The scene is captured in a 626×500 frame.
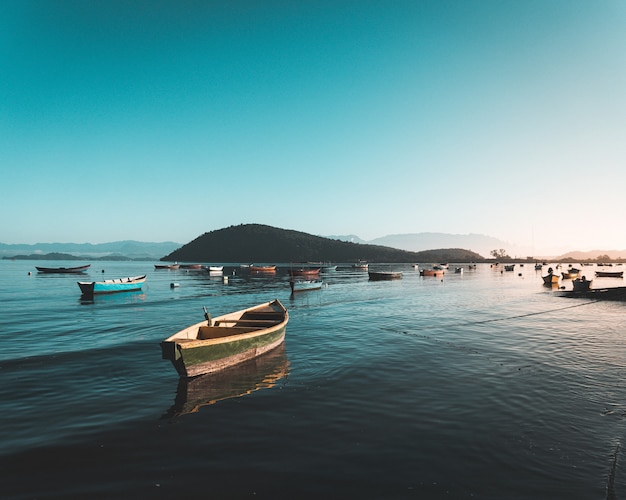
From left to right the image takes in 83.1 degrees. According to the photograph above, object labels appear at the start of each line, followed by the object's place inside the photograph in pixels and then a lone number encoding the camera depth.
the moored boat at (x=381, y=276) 93.81
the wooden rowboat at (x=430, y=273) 108.22
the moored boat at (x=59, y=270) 113.50
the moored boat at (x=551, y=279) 73.81
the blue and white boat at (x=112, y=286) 49.72
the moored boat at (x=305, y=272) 92.96
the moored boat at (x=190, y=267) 154.50
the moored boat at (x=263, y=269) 129.50
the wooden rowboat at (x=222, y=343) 14.02
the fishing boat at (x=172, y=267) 162.52
